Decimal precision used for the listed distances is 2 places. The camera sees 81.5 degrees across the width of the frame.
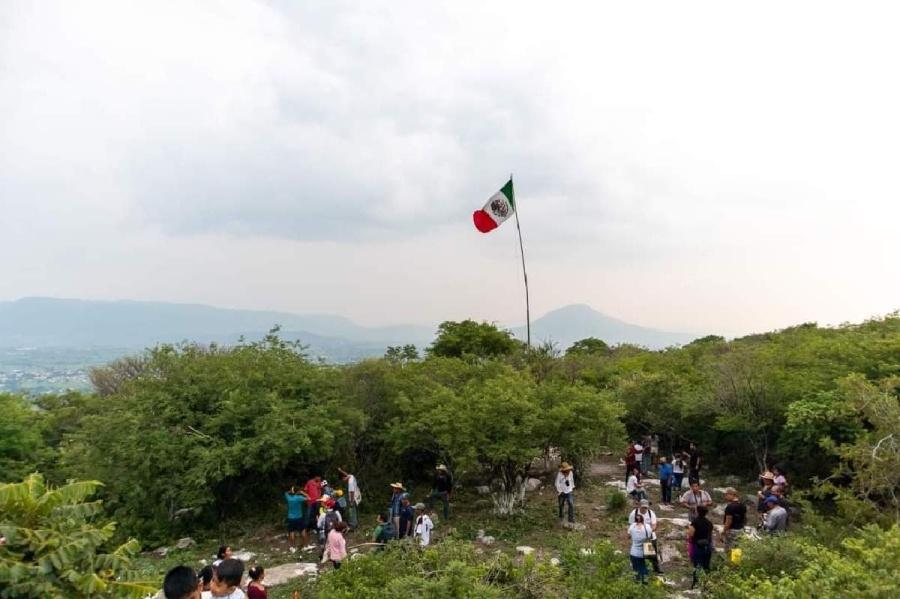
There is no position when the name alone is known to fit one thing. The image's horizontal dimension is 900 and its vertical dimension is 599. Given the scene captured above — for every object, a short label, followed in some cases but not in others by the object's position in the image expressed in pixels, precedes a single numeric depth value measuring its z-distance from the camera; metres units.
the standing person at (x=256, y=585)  7.81
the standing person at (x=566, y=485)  13.33
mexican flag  24.36
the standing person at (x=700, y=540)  9.70
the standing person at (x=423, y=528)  11.15
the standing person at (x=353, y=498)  13.85
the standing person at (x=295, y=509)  13.30
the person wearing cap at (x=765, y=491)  12.07
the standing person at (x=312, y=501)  13.60
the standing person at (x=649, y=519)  9.95
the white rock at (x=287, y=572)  11.03
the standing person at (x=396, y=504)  12.02
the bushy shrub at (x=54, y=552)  4.50
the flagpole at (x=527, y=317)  25.00
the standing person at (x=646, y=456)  19.50
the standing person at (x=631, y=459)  16.78
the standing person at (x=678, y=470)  16.52
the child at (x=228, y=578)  6.34
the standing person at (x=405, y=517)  12.05
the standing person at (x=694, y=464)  17.30
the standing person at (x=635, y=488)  14.84
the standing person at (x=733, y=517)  10.77
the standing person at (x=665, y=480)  15.11
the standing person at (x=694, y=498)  11.64
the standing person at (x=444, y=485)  14.16
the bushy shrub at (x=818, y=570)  6.02
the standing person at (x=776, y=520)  10.67
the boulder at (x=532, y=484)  16.92
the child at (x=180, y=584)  4.85
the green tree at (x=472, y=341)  31.18
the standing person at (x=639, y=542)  9.67
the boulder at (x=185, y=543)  14.16
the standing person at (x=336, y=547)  10.38
